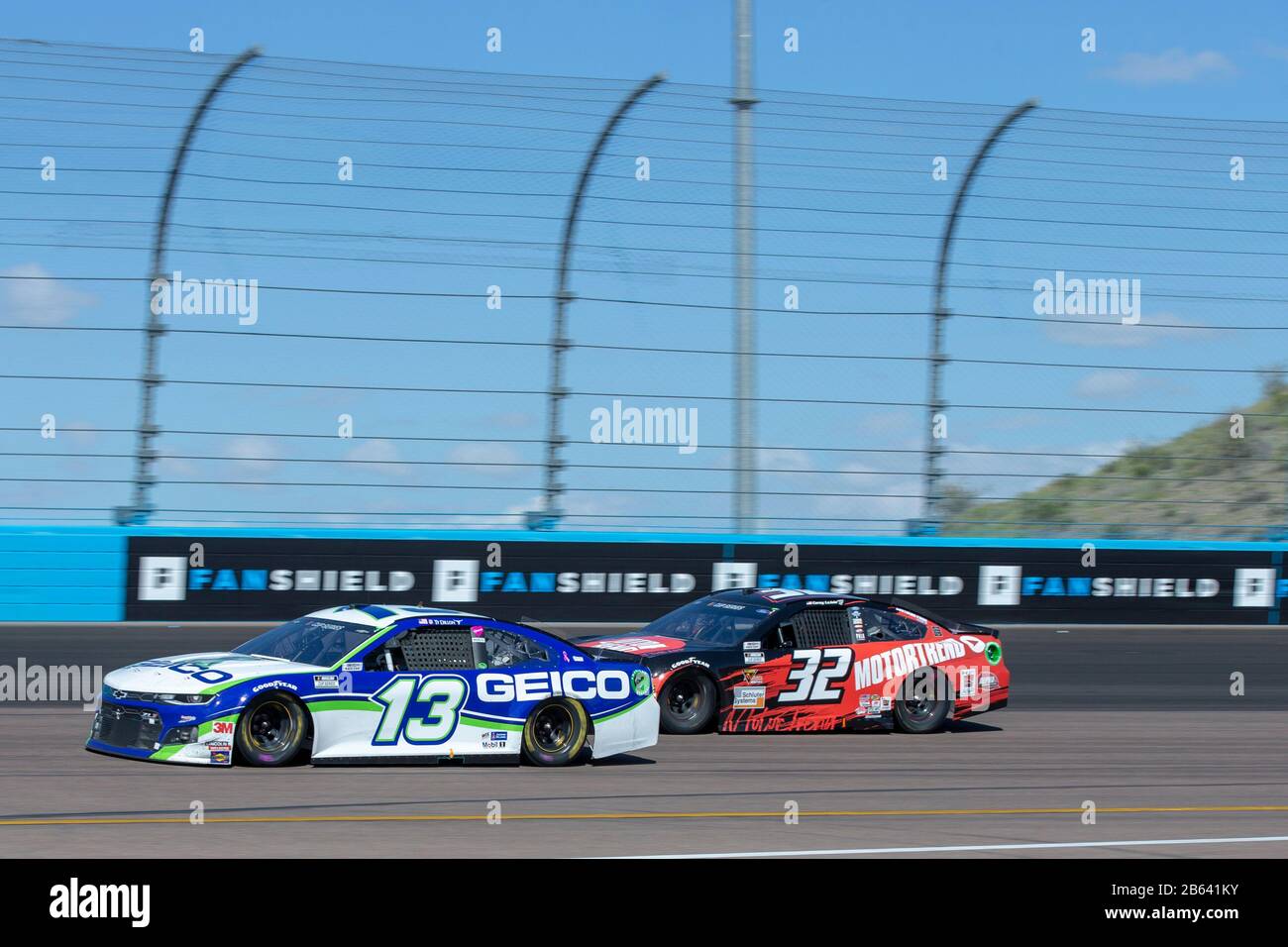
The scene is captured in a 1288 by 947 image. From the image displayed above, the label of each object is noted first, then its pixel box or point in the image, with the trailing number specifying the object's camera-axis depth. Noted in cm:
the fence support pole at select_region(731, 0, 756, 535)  1820
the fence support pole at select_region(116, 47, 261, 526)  1658
